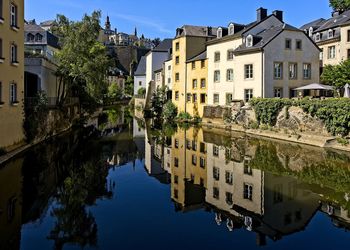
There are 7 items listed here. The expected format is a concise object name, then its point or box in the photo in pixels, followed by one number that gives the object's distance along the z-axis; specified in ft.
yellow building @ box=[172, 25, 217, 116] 152.46
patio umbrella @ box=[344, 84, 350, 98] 97.05
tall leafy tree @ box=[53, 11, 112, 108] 105.29
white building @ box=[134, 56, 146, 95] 277.44
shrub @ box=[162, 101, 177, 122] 157.89
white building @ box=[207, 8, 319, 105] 112.27
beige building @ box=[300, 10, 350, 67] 135.13
